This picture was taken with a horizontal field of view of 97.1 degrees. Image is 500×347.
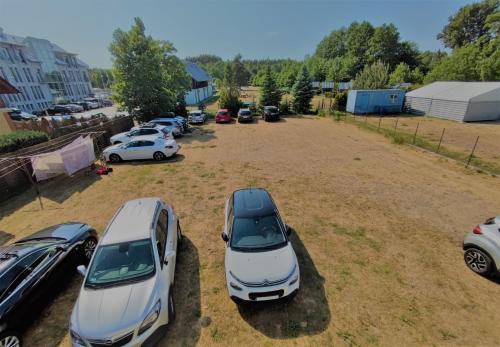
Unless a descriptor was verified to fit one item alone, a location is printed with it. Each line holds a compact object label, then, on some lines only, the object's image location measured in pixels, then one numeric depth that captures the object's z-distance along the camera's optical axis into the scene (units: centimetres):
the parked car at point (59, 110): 3741
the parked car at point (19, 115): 2854
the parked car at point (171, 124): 1994
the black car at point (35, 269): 407
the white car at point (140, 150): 1411
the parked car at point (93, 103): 4465
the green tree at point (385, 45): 6141
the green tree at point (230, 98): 2939
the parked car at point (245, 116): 2568
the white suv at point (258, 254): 458
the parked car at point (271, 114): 2612
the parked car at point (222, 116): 2594
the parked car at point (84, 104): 4294
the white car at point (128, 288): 371
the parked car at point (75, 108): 3917
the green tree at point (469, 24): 5125
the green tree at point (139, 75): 2062
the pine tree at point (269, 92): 2978
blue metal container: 2800
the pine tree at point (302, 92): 2927
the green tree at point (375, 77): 3394
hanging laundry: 1117
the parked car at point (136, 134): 1688
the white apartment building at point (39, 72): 3925
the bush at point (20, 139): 1248
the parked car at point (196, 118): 2547
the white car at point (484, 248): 531
